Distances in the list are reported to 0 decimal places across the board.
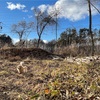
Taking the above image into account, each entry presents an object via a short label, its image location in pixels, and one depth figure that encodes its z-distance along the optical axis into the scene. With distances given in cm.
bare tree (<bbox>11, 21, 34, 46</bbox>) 1275
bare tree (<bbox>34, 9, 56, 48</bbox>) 1225
